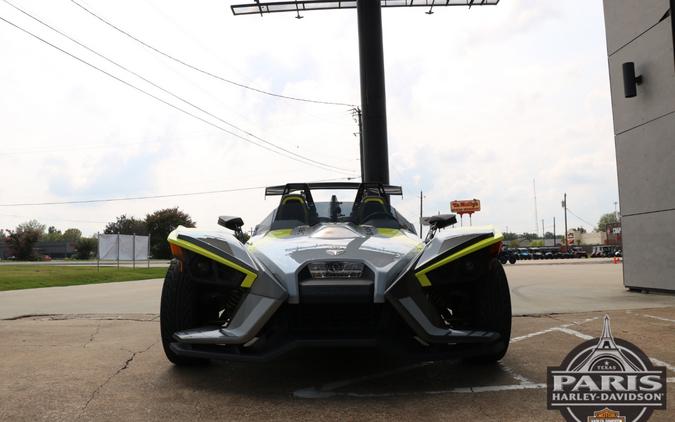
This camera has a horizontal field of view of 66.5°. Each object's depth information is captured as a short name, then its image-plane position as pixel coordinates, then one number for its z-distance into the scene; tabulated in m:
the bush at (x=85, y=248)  78.38
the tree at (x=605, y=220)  106.93
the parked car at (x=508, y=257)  32.12
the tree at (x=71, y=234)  122.68
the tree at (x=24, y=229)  64.57
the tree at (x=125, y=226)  92.31
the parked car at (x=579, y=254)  48.22
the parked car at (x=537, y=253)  47.78
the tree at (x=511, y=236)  107.45
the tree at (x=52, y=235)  123.56
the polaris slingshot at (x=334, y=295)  2.87
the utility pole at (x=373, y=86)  12.73
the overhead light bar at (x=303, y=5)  15.70
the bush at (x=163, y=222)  64.86
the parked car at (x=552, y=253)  47.41
